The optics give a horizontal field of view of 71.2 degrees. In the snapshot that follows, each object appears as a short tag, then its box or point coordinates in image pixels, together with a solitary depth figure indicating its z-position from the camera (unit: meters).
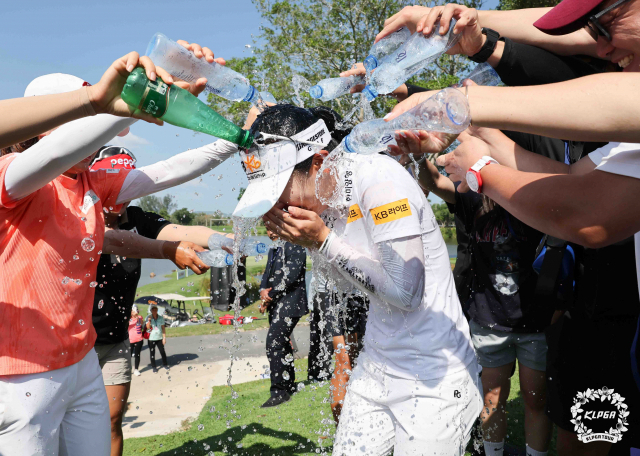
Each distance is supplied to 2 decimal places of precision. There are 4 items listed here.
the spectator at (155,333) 9.98
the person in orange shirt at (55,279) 1.72
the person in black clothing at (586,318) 2.18
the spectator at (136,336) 9.74
